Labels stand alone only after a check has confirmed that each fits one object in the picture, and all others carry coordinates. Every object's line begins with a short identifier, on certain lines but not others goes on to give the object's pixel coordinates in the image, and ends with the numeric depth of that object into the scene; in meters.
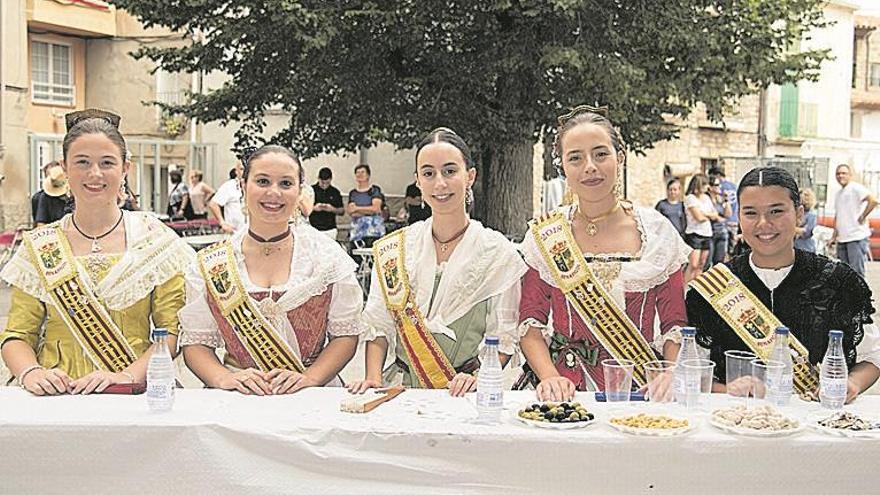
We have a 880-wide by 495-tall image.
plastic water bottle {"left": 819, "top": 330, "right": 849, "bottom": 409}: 2.88
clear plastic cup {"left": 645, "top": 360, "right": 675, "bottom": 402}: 2.84
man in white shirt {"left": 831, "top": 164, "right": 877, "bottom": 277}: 10.72
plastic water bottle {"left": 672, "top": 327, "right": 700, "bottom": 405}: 2.82
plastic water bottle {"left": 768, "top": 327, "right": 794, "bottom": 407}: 2.90
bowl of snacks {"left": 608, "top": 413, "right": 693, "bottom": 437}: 2.55
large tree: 10.23
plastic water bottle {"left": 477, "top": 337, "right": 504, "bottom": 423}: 2.69
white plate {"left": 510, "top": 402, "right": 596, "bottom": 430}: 2.59
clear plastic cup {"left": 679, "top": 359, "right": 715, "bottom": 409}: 2.81
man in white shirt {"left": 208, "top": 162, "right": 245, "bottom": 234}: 10.57
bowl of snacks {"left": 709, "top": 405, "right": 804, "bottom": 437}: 2.57
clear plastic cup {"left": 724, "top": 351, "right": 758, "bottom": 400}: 2.91
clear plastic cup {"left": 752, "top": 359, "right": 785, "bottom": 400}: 2.88
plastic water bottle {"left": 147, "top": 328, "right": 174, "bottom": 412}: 2.73
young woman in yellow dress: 3.20
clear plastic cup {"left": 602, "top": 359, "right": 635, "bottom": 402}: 2.79
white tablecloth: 2.54
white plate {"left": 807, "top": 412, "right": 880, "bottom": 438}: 2.58
